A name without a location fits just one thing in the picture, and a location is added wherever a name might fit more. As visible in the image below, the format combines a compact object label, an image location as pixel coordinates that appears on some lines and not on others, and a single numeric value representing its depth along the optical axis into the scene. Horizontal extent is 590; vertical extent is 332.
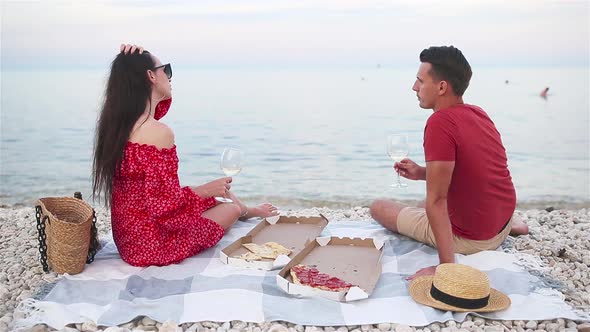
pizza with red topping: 4.17
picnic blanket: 3.88
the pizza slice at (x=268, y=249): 4.83
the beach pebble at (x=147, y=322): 3.87
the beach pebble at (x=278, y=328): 3.73
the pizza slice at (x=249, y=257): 4.73
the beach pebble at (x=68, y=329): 3.75
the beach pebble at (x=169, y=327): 3.74
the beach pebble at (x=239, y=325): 3.80
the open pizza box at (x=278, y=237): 4.67
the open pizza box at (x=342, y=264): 4.10
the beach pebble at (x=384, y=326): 3.77
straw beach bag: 4.51
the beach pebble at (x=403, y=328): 3.73
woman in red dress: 4.58
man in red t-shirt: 4.35
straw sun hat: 3.87
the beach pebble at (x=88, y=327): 3.79
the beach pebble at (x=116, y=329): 3.74
